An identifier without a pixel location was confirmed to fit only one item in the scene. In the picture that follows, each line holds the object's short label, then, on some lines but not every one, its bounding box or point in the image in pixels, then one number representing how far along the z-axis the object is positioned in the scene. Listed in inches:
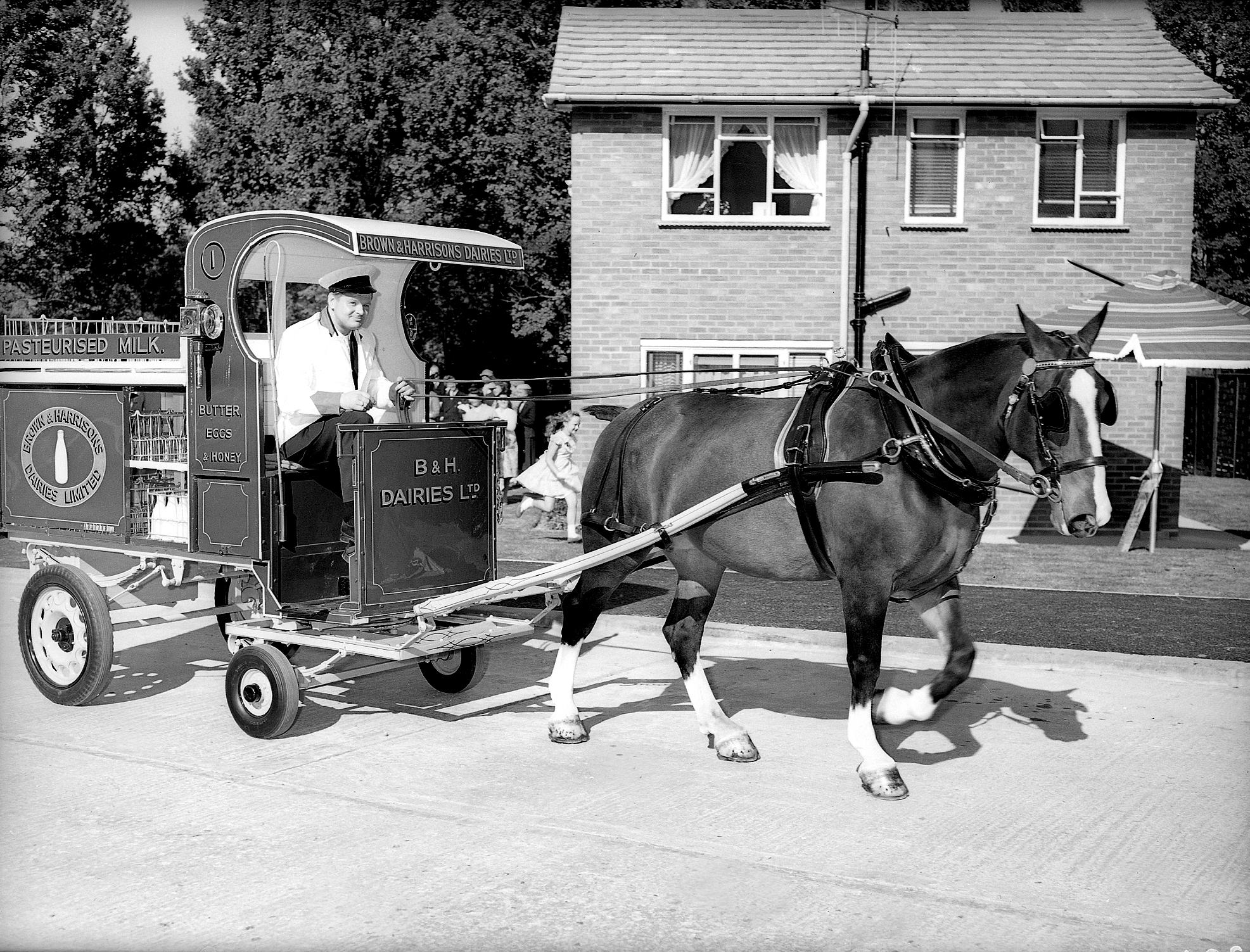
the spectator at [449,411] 327.6
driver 285.1
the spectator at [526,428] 919.7
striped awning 549.3
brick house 714.8
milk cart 278.4
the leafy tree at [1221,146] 1111.0
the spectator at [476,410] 792.3
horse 224.1
